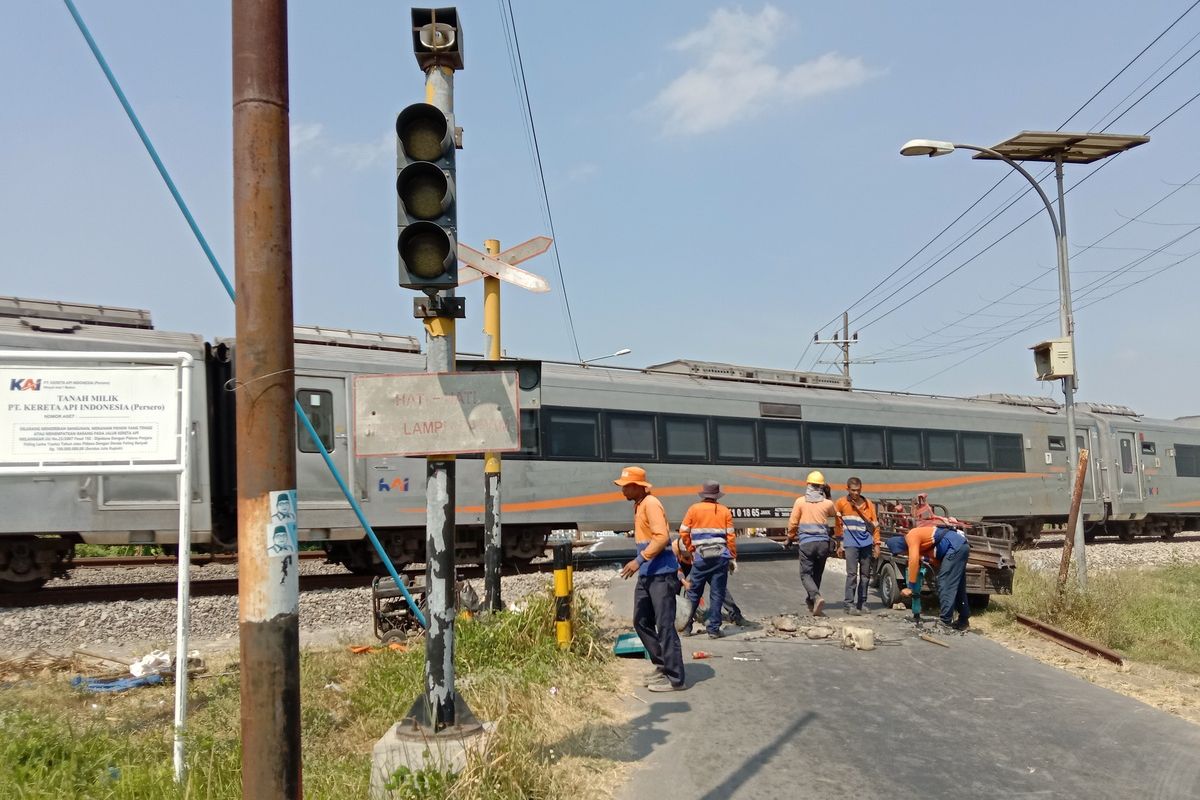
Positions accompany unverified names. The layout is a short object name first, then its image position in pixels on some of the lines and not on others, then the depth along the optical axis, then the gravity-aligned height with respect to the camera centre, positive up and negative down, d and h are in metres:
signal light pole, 4.89 +1.16
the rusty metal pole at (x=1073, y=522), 11.74 -0.79
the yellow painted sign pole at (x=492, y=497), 8.93 -0.16
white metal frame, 5.62 +0.16
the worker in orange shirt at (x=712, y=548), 9.84 -0.78
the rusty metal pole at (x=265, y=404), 3.70 +0.33
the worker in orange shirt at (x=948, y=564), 10.48 -1.11
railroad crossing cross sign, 6.18 +1.42
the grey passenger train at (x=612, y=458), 11.82 +0.29
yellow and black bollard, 8.33 -1.06
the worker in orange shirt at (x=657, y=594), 7.70 -0.99
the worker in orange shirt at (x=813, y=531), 11.07 -0.72
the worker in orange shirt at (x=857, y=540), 11.48 -0.87
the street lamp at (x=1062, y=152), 12.52 +4.35
